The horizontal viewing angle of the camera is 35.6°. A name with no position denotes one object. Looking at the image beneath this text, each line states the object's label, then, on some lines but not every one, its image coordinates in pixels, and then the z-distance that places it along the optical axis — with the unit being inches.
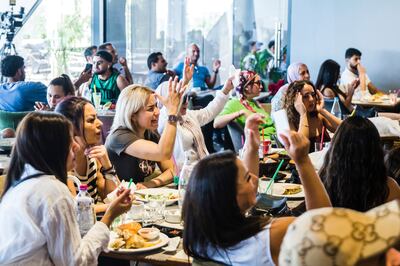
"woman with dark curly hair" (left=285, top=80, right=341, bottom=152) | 182.7
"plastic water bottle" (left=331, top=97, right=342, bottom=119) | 228.4
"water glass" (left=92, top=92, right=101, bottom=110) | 258.3
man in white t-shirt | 330.0
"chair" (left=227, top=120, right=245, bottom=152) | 204.8
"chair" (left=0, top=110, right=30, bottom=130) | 212.2
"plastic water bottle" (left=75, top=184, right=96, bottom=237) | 100.8
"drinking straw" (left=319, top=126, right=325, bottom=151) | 168.9
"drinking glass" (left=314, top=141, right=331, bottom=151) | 168.9
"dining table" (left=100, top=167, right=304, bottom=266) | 92.9
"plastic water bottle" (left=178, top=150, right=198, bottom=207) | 120.4
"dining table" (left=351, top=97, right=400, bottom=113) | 288.0
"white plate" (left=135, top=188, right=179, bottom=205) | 121.8
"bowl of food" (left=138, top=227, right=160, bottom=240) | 98.7
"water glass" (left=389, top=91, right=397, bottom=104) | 289.1
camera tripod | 334.0
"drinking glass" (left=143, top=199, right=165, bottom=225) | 111.2
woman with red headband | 207.0
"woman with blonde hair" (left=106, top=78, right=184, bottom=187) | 140.9
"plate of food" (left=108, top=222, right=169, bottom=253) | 95.7
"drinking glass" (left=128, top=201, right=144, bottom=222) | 111.7
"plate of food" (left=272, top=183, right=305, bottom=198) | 126.9
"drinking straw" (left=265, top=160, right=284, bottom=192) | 128.2
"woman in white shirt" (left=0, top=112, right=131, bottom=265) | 83.1
